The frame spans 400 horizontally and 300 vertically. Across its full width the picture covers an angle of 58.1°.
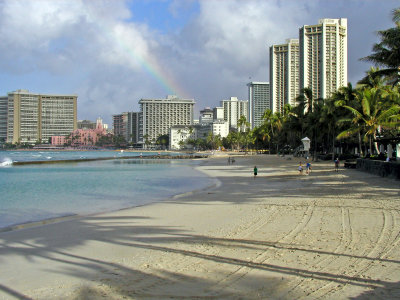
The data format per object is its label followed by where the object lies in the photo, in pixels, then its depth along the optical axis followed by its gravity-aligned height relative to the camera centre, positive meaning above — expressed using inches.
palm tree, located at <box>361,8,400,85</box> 906.1 +265.2
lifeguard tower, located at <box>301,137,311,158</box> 1948.8 +26.3
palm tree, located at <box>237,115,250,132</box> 4996.3 +384.0
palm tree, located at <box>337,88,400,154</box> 1316.4 +135.6
